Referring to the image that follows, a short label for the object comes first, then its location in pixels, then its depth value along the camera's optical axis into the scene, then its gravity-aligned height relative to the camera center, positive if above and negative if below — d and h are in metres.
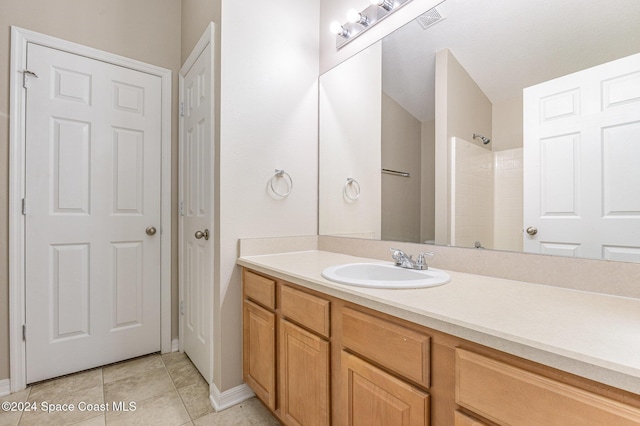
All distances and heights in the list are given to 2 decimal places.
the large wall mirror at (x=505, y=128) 0.90 +0.33
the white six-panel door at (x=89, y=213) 1.75 -0.01
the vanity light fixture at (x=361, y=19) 1.54 +1.08
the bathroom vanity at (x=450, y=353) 0.53 -0.33
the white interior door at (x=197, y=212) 1.69 +0.00
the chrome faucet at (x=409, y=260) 1.24 -0.20
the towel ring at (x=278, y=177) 1.75 +0.20
